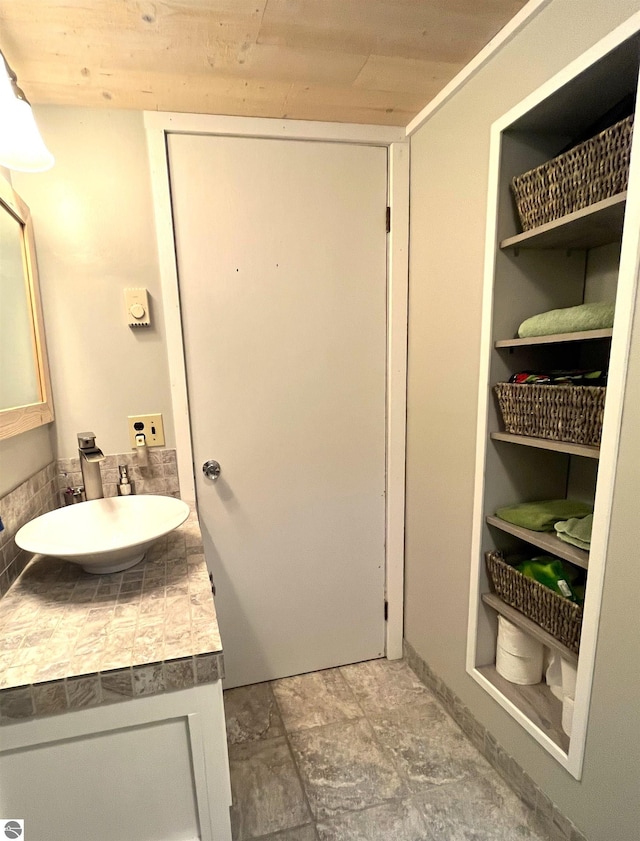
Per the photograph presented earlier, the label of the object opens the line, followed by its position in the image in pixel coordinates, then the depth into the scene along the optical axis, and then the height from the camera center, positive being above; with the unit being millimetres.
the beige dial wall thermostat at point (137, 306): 1469 +168
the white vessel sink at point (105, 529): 967 -456
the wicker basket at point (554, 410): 994 -156
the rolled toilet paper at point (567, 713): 1126 -957
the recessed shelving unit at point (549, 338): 918 +43
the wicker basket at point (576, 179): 902 +394
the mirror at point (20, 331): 1159 +79
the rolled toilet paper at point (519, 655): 1313 -934
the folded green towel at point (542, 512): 1206 -468
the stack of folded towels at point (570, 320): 1016 +70
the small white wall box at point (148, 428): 1537 -257
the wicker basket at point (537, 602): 1086 -689
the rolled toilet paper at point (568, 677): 1119 -856
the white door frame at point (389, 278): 1429 +270
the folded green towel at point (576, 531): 1078 -467
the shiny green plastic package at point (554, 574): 1140 -624
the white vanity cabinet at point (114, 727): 753 -665
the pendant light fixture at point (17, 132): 979 +525
